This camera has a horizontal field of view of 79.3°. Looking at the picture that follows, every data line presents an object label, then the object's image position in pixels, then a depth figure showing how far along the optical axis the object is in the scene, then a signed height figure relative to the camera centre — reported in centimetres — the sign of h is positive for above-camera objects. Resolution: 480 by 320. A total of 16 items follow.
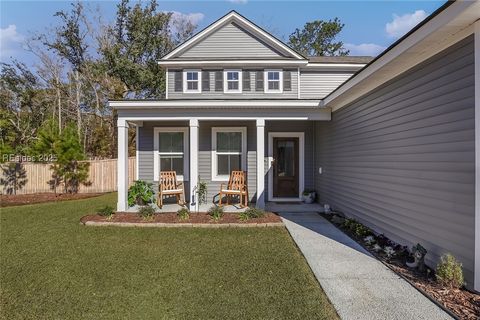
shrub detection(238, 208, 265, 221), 671 -129
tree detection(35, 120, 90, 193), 1212 +22
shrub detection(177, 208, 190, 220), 678 -131
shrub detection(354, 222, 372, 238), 545 -136
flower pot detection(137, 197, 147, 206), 871 -129
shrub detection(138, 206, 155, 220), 679 -126
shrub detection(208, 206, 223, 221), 676 -128
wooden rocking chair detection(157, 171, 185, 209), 816 -80
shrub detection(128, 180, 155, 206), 820 -96
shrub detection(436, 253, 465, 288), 314 -124
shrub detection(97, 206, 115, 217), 698 -128
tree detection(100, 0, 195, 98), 1952 +788
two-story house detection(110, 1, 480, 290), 330 +71
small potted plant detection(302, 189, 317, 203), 903 -114
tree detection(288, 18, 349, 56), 2411 +1025
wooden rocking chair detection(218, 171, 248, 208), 815 -74
